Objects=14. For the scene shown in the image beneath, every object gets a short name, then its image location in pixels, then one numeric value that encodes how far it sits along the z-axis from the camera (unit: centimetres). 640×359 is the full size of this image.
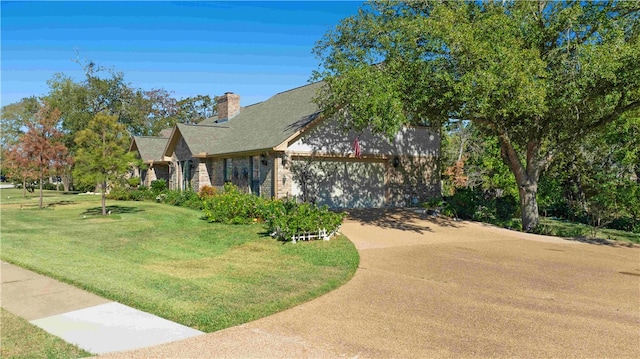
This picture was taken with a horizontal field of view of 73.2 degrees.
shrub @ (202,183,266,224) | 1505
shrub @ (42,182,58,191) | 5314
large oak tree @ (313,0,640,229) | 1188
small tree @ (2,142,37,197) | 2241
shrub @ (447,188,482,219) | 1812
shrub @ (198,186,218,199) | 2205
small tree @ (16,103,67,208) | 2245
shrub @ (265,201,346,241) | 1159
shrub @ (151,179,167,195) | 2762
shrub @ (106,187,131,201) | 2806
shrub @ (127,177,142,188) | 3053
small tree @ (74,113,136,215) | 1786
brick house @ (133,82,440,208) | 1892
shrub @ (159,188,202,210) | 2179
